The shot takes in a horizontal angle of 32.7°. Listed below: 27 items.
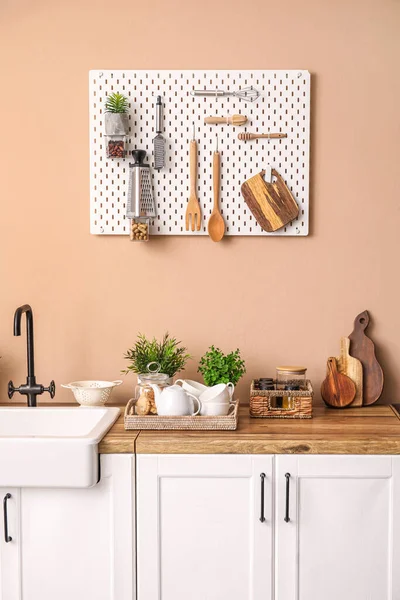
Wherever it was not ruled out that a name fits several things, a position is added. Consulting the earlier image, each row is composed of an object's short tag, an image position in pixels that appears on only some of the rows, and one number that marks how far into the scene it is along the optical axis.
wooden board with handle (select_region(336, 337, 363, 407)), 2.34
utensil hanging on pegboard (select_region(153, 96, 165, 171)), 2.37
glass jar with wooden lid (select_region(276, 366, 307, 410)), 2.23
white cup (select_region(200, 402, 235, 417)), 2.04
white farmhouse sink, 1.83
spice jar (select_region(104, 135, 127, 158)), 2.33
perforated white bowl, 2.27
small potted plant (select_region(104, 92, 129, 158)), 2.31
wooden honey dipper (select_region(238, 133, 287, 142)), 2.37
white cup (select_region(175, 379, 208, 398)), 2.16
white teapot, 2.03
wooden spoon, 2.38
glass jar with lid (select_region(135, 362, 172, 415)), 2.07
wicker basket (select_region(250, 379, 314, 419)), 2.14
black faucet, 2.27
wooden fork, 2.39
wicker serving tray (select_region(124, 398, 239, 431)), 1.99
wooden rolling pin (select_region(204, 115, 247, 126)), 2.37
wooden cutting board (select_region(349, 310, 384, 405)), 2.36
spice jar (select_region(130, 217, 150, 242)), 2.34
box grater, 2.32
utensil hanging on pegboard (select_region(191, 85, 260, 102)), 2.37
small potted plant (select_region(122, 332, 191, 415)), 2.20
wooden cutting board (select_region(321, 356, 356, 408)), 2.31
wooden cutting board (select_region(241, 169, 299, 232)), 2.37
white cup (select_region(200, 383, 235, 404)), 2.05
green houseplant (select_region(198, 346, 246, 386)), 2.19
